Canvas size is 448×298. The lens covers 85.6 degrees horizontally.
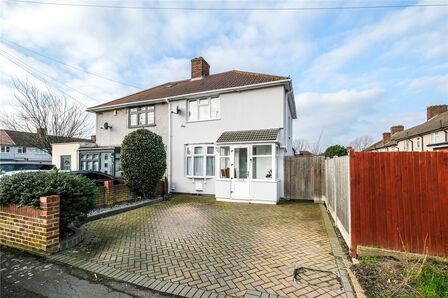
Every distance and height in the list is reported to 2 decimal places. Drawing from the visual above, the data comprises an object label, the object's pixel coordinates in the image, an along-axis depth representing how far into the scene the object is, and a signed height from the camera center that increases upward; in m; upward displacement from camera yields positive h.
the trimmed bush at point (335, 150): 18.65 +0.49
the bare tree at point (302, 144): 43.86 +2.36
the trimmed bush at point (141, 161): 10.77 -0.12
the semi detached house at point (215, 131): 11.12 +1.48
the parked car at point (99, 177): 10.87 -0.87
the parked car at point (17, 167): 13.77 -0.41
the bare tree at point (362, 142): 56.48 +3.37
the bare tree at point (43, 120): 21.83 +3.81
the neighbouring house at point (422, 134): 21.25 +2.28
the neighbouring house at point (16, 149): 38.75 +1.77
